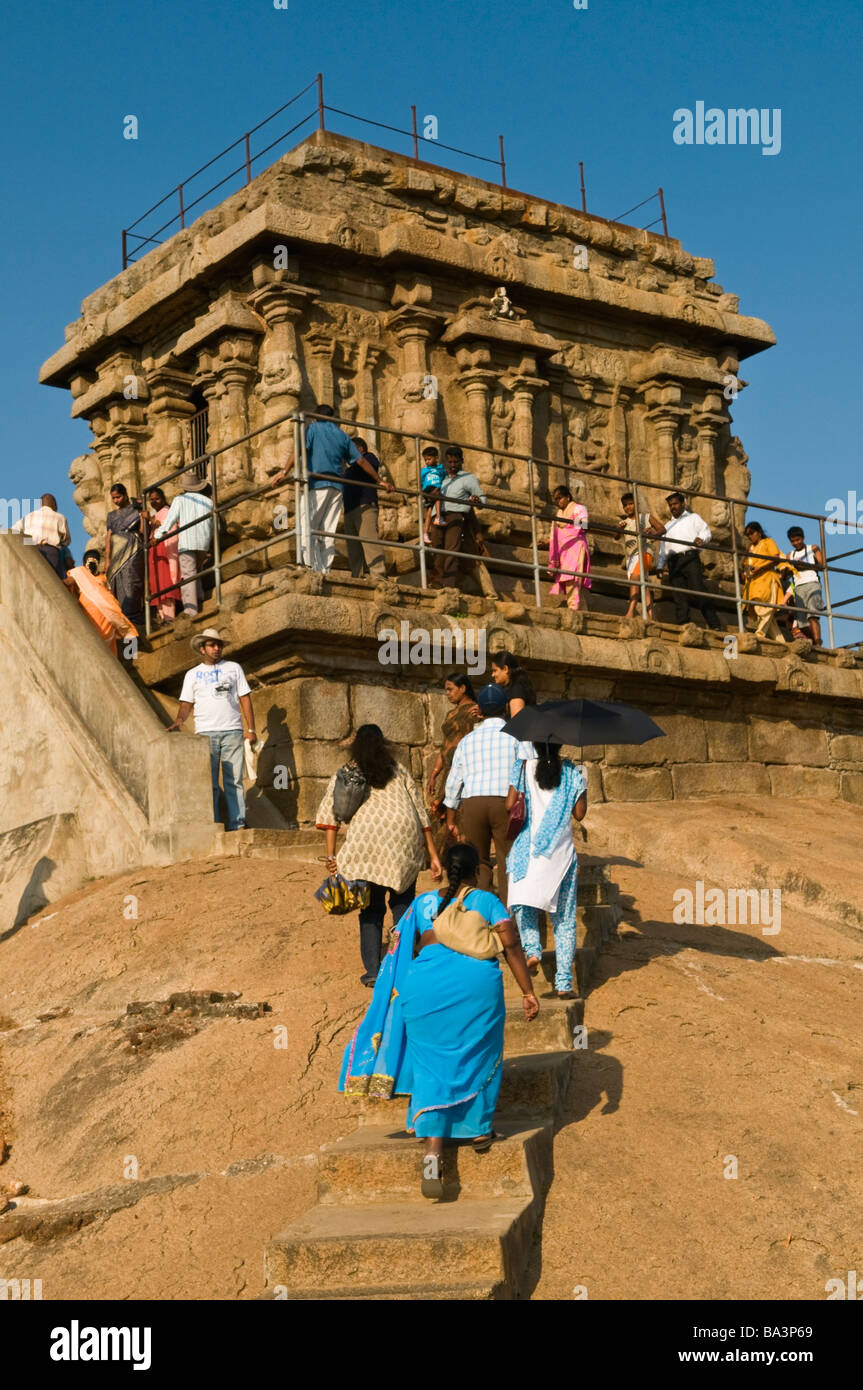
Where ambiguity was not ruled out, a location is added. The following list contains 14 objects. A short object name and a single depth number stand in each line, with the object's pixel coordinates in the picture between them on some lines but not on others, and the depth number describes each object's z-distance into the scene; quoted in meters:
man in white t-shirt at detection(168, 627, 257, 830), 11.72
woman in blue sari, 6.45
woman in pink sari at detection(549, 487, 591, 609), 15.53
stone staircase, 5.79
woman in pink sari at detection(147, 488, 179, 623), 14.84
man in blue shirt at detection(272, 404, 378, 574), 13.61
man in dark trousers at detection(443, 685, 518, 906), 8.75
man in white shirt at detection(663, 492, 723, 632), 16.19
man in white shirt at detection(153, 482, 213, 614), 14.52
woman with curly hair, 8.38
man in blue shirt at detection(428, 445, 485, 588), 14.39
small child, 14.94
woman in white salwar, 8.39
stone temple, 12.83
